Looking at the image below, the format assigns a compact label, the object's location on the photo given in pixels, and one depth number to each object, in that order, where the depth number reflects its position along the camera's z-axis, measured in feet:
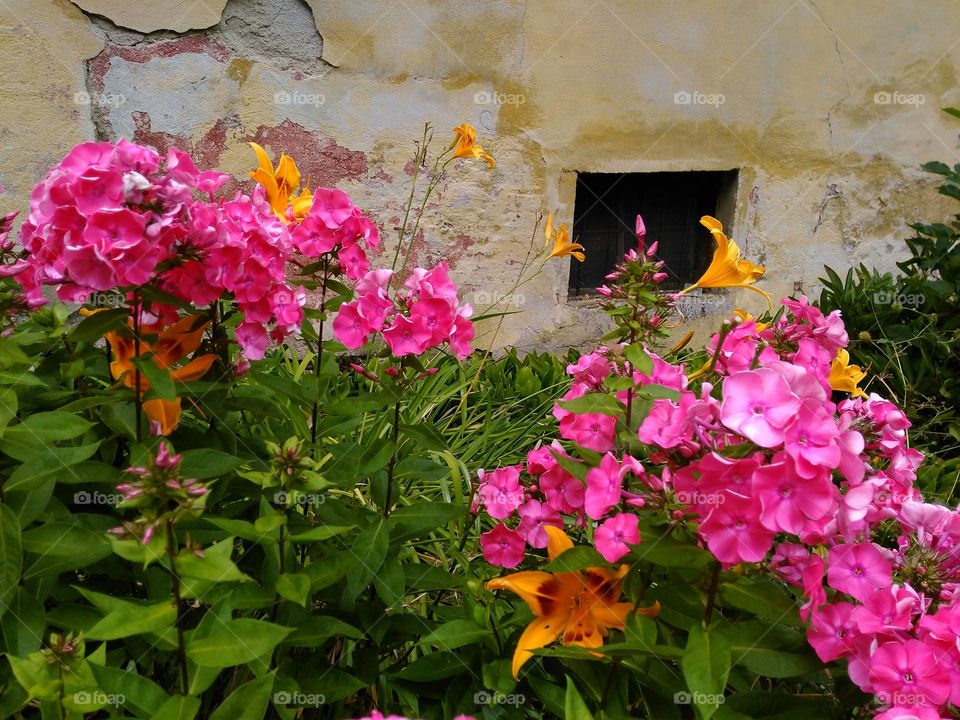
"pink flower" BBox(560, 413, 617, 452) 1.77
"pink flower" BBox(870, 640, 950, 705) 1.46
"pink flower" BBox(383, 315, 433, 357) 1.79
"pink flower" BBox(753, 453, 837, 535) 1.36
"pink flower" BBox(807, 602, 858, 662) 1.53
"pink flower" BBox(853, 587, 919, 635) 1.50
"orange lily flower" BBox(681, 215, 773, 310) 2.05
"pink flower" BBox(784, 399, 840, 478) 1.34
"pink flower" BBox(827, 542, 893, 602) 1.55
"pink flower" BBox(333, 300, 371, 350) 1.90
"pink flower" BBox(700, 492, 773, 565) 1.39
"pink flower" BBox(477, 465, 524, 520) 1.87
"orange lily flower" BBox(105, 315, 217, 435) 1.88
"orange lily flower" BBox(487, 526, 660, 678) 1.71
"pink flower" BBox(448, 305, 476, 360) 1.89
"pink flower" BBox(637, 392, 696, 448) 1.51
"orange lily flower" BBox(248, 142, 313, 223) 2.19
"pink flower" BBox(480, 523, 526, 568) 1.90
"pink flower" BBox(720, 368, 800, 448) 1.34
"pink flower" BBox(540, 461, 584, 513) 1.80
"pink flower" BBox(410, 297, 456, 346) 1.81
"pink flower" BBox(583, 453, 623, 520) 1.59
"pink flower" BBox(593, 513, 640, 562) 1.55
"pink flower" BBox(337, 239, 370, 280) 2.09
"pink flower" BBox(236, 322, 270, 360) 1.87
